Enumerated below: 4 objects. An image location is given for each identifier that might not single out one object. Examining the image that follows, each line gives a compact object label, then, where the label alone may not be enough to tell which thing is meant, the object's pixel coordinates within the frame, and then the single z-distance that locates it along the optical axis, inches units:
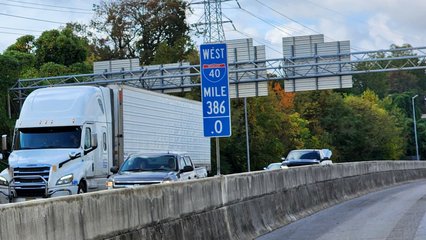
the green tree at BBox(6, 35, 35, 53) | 2689.5
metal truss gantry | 1660.9
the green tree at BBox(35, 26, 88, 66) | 2498.8
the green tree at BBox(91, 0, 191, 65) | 3410.4
